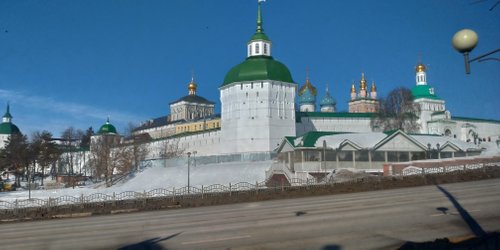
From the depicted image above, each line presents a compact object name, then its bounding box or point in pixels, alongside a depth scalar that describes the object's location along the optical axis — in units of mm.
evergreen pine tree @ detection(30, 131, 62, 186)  68075
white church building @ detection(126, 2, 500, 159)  57562
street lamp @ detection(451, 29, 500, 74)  6797
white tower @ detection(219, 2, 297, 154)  57406
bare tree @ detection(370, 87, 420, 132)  68625
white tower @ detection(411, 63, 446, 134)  85625
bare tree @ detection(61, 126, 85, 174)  92712
